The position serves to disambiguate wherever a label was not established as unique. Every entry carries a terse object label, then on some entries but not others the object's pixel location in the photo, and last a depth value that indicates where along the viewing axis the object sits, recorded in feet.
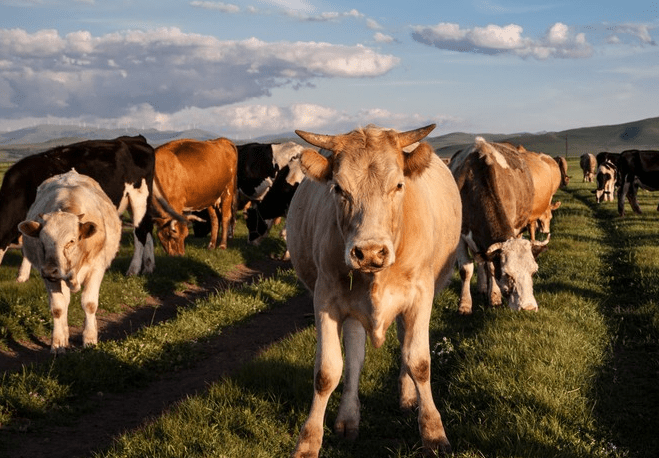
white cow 27.32
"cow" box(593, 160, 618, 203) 106.22
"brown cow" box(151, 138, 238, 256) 51.94
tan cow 15.84
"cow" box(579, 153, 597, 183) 164.15
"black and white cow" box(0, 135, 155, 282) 37.32
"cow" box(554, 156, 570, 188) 138.09
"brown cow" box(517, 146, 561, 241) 54.13
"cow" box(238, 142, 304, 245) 60.70
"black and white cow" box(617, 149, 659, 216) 88.94
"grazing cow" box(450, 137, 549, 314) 29.99
